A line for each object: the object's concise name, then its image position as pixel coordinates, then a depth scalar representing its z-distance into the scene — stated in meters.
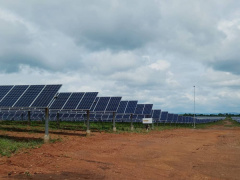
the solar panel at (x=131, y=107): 36.11
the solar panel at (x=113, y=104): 29.78
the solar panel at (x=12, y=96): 19.02
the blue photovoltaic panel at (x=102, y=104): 30.84
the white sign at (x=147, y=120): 31.51
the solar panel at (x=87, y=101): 22.89
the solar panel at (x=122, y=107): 36.72
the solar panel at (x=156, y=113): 45.30
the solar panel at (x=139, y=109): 41.75
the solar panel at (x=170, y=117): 51.73
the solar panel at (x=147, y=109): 41.08
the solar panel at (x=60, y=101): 23.04
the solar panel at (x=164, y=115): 48.01
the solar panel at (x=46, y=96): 17.81
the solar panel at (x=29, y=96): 18.40
